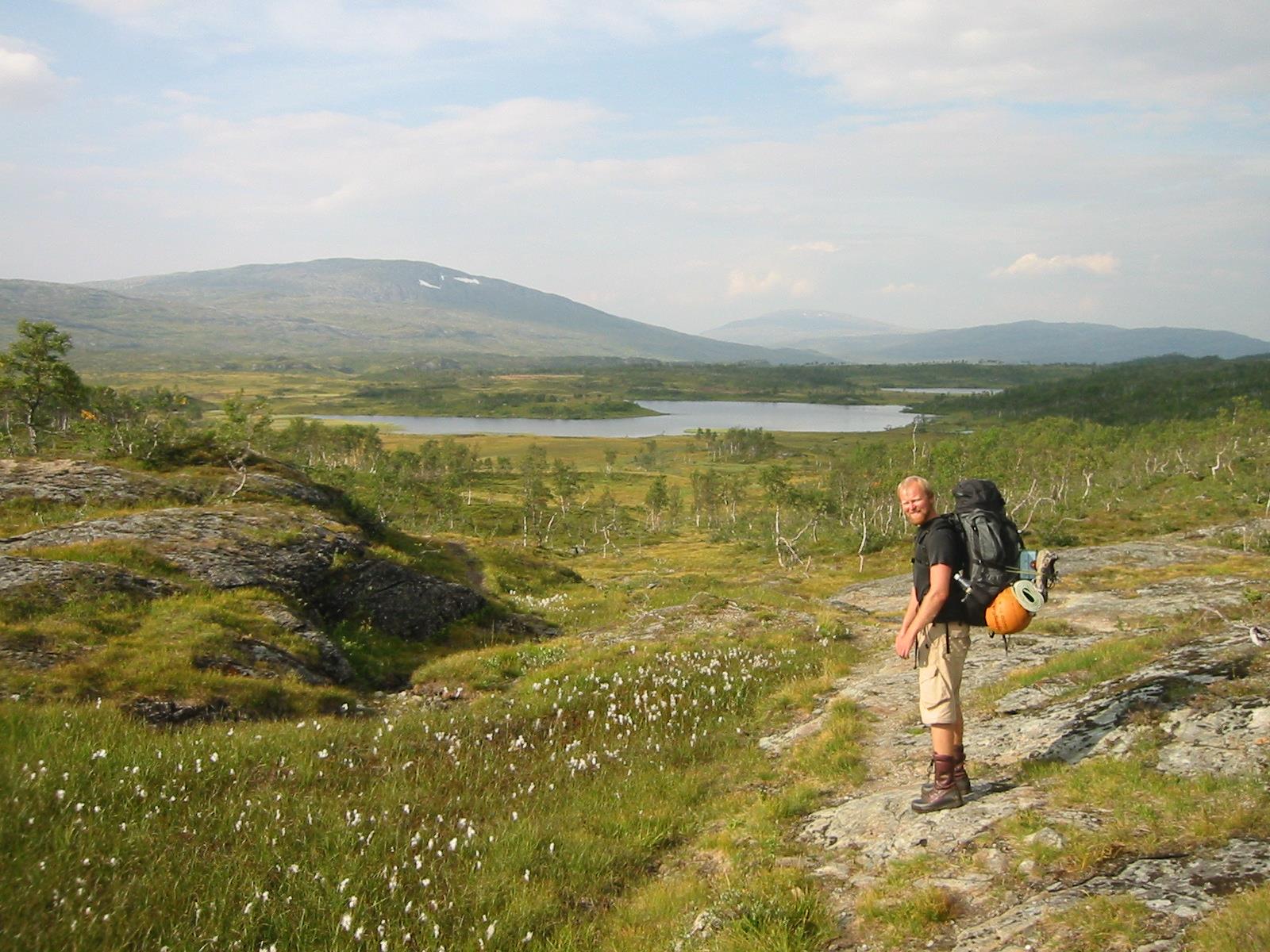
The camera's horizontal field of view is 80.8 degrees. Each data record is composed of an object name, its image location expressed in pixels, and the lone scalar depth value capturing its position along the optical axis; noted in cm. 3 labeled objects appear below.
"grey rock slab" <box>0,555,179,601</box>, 1497
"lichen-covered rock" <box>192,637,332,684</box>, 1410
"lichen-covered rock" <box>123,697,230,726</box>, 1169
